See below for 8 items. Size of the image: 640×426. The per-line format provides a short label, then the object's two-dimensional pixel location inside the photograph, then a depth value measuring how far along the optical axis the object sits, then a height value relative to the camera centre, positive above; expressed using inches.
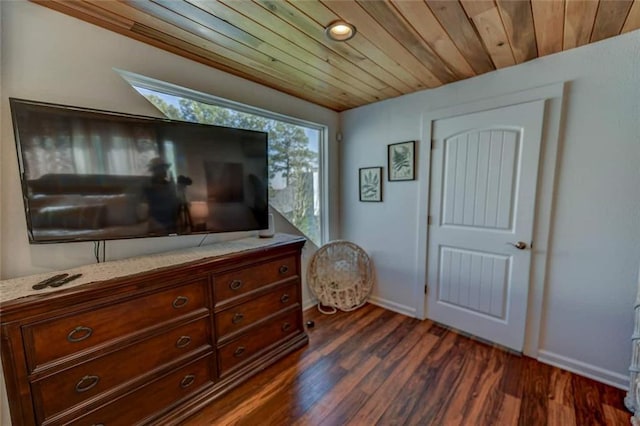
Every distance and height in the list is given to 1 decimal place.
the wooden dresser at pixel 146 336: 41.3 -30.1
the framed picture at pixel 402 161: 97.1 +9.4
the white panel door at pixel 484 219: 74.8 -11.3
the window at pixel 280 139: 70.3 +19.2
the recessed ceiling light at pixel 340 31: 53.6 +33.5
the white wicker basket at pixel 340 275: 106.7 -37.8
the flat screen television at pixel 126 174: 47.3 +2.9
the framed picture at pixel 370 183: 107.6 +0.6
